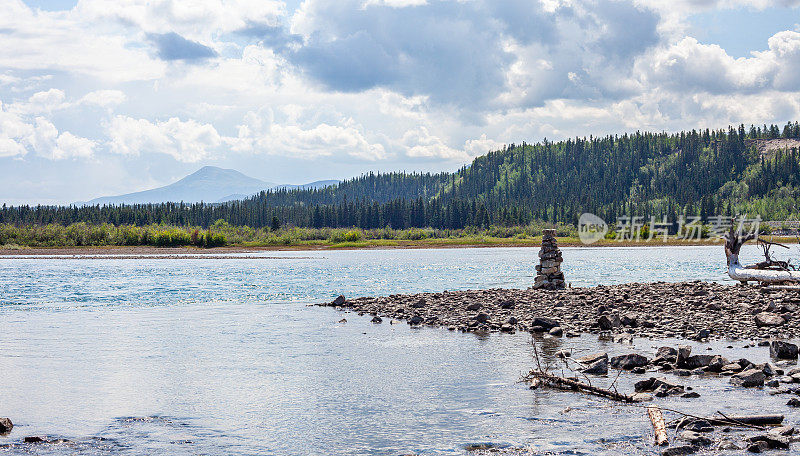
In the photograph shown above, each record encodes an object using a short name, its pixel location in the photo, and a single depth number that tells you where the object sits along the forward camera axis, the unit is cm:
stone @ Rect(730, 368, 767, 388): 1658
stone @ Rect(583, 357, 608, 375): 1892
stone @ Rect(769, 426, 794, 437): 1241
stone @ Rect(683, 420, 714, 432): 1314
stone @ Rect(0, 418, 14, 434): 1440
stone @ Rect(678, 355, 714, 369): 1873
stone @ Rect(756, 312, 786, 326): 2664
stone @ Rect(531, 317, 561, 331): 2777
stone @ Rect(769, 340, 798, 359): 2008
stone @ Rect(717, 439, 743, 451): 1199
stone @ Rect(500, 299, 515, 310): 3430
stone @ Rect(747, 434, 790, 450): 1194
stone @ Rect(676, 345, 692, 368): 1897
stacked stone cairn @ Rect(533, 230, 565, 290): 4156
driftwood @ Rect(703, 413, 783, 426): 1331
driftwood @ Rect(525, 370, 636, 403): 1582
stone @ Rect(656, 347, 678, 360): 1983
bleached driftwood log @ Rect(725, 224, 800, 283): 3875
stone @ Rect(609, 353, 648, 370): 1917
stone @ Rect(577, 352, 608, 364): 1991
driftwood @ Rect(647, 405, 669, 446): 1235
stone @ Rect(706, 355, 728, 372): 1845
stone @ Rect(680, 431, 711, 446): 1227
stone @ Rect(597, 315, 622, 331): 2727
